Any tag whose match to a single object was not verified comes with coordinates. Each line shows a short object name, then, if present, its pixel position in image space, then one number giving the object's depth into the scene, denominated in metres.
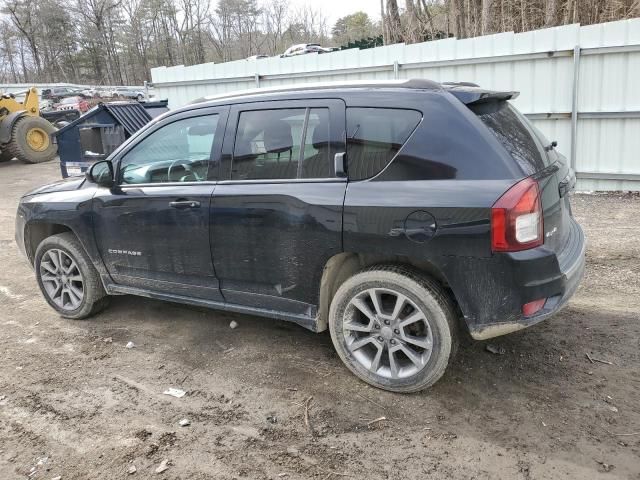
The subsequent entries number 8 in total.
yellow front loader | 15.98
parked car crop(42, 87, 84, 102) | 31.44
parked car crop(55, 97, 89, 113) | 25.06
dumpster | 10.03
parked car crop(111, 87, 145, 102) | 33.98
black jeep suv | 2.89
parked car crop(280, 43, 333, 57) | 30.52
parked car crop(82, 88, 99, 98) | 32.17
